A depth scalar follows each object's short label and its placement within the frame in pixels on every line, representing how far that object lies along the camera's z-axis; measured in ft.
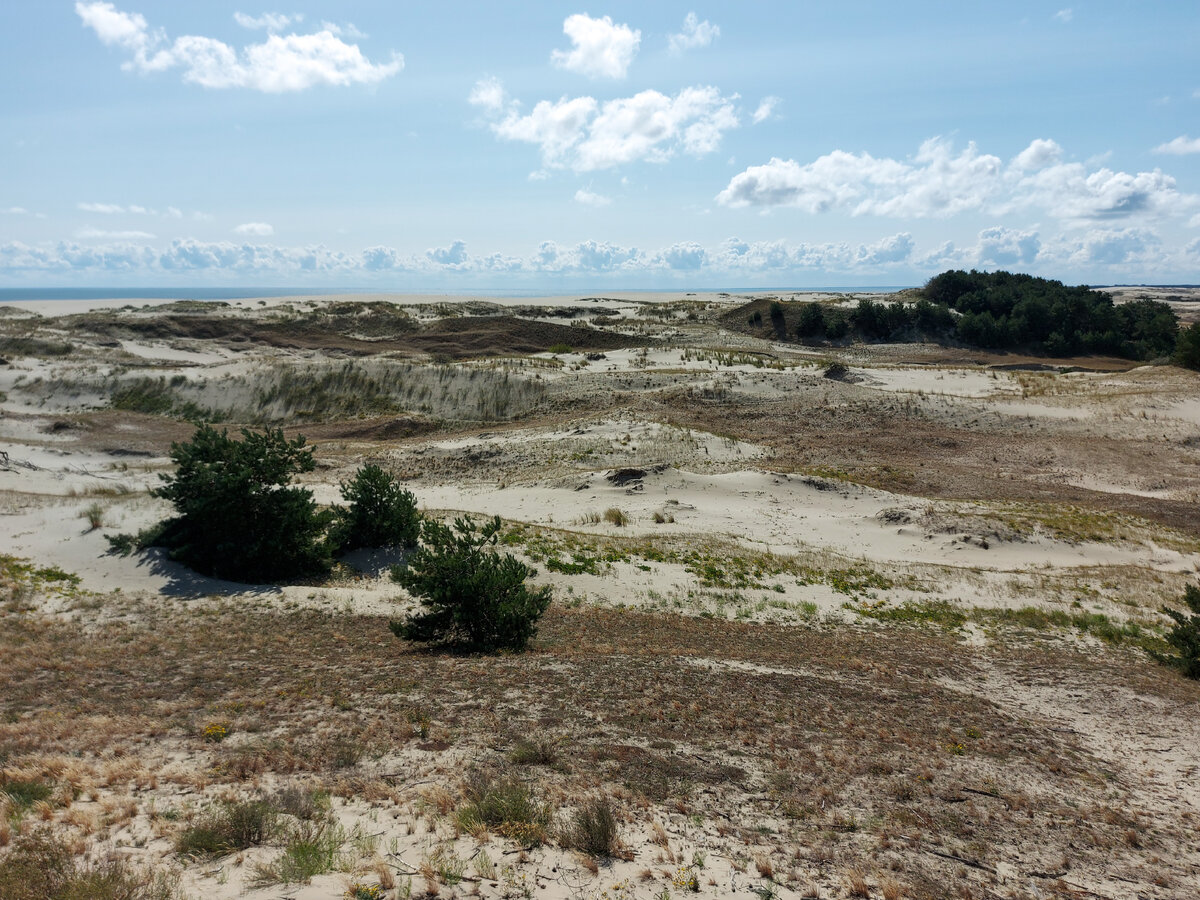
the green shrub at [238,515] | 45.78
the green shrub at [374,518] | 52.54
